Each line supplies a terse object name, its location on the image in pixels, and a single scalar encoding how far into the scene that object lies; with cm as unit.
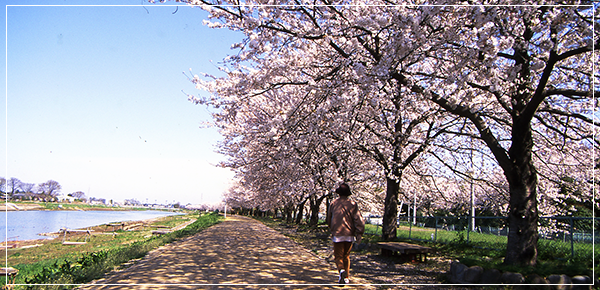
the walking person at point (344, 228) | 591
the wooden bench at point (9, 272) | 571
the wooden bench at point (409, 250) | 852
